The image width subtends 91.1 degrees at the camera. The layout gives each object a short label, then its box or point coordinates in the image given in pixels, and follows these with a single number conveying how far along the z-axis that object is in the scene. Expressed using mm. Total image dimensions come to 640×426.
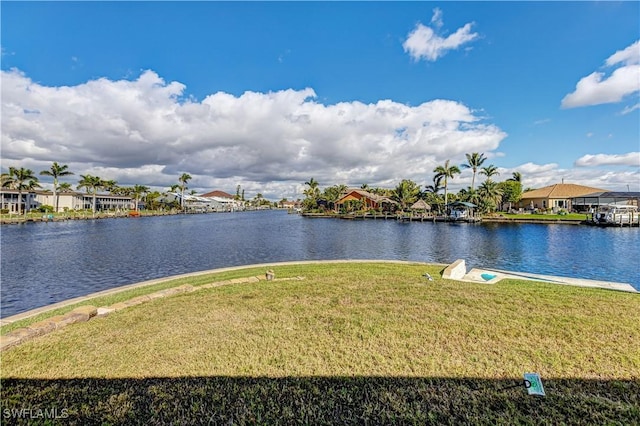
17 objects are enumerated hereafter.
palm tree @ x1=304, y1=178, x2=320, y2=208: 89619
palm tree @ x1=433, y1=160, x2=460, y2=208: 56906
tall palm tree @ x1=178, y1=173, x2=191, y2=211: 97438
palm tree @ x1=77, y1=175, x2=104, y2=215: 70812
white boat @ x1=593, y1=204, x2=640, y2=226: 38722
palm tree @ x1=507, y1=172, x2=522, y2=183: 68625
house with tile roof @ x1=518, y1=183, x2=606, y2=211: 60906
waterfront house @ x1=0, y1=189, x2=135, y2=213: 62116
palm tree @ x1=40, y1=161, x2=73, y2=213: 60438
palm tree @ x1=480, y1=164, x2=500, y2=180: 55903
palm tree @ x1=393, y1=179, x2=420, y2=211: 65825
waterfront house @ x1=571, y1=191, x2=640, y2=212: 52625
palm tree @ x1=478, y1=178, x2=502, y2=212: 54256
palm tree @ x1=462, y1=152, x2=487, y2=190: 55281
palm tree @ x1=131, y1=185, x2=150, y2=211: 90750
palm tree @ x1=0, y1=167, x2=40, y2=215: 54719
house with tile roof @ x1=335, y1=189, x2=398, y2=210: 74000
